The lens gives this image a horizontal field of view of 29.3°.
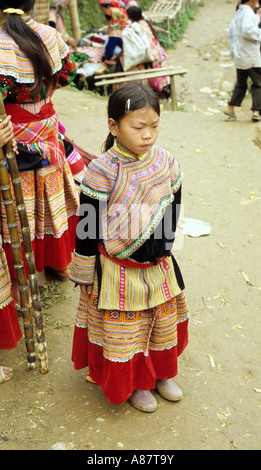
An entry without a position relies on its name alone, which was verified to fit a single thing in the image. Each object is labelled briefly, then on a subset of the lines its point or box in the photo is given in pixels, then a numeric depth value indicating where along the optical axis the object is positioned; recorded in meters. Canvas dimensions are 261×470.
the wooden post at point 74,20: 9.48
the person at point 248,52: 6.68
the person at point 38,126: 2.63
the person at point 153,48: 7.72
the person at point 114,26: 8.14
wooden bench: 7.59
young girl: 2.19
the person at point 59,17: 8.84
